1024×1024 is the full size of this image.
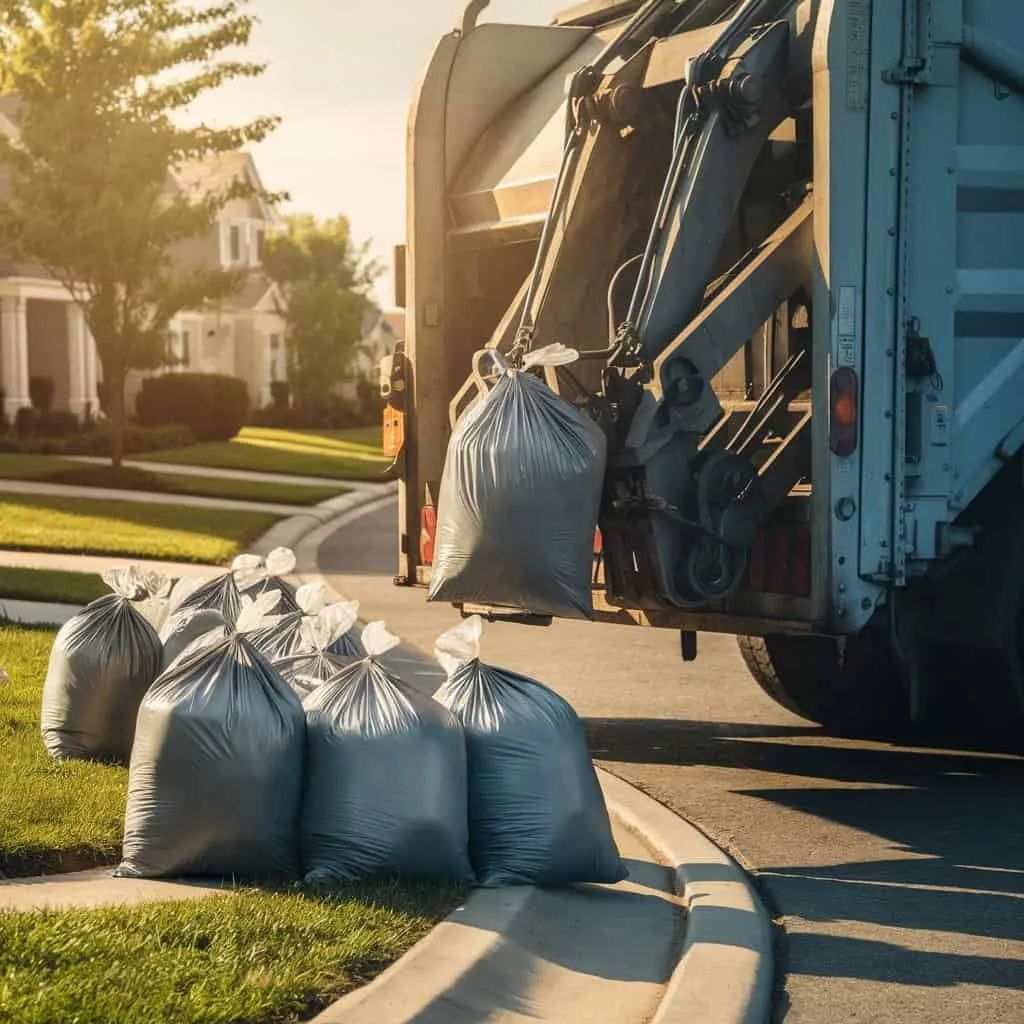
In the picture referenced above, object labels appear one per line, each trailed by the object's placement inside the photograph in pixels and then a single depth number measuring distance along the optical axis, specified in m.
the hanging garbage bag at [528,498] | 6.65
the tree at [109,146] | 25.02
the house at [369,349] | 61.12
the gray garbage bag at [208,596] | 7.71
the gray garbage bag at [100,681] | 7.20
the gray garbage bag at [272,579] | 7.25
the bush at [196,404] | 39.25
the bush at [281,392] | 54.62
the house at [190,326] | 38.62
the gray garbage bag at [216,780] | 5.60
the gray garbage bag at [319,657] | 6.35
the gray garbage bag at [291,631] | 6.63
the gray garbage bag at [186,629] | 7.26
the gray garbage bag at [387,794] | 5.60
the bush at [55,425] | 35.16
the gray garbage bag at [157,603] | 7.75
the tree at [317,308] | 53.88
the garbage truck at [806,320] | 6.81
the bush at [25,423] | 34.91
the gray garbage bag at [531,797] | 5.75
